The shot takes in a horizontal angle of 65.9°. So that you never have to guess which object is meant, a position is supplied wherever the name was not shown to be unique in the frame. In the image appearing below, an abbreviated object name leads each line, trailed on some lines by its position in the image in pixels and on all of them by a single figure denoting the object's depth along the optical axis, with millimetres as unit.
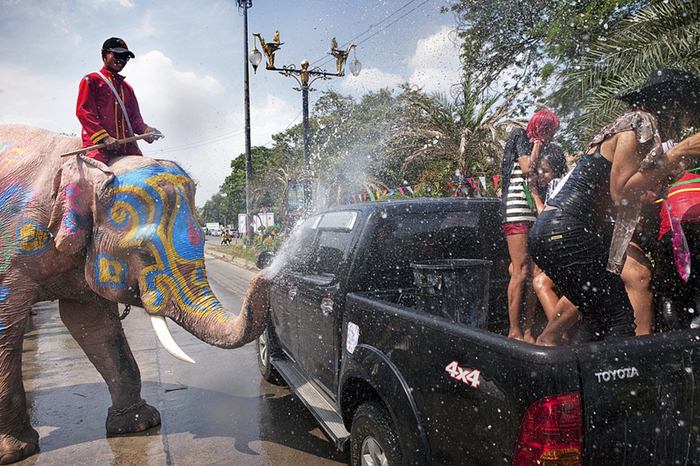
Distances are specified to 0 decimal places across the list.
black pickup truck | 1746
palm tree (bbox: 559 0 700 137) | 7016
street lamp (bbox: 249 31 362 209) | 12094
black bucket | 3162
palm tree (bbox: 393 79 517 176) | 12148
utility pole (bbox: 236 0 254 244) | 20844
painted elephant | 3564
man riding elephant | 4082
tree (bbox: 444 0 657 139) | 9938
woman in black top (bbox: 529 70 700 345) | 2459
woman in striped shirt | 3617
